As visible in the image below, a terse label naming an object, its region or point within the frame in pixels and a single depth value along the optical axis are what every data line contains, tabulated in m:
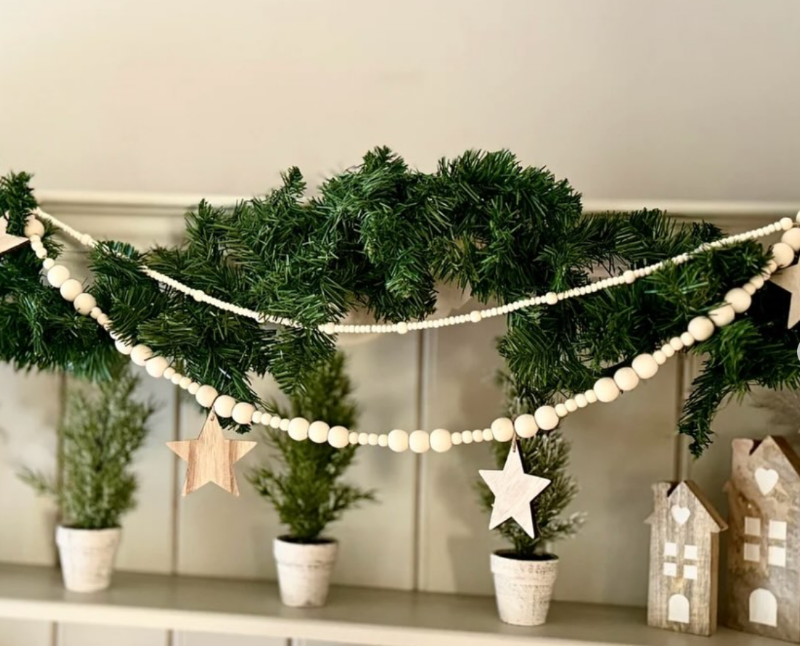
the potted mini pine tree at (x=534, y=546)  0.80
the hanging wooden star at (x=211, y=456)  0.75
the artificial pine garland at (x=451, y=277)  0.68
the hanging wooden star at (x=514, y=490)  0.71
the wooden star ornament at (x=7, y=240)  0.78
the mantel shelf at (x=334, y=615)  0.78
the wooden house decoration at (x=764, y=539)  0.77
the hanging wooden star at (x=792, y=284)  0.67
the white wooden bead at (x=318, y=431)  0.75
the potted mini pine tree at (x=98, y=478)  0.89
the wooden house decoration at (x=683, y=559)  0.79
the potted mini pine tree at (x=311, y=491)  0.85
